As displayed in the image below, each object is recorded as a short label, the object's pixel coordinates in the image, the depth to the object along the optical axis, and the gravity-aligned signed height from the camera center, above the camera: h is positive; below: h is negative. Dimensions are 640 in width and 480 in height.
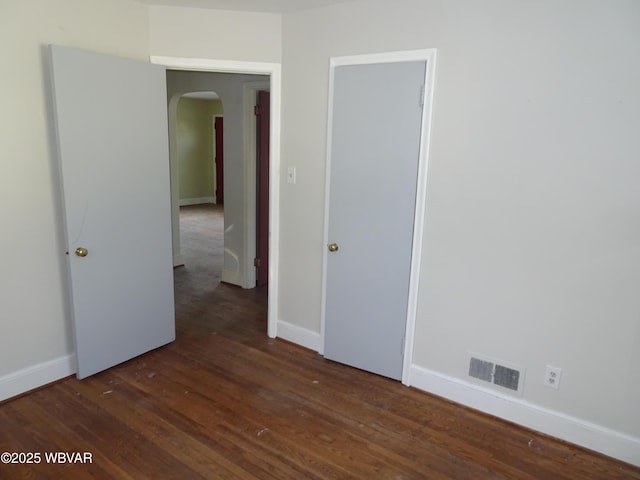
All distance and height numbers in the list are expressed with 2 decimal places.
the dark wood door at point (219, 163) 10.62 -0.25
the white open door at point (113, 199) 2.49 -0.32
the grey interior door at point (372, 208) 2.61 -0.32
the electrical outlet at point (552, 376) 2.31 -1.14
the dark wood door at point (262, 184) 4.43 -0.31
